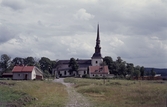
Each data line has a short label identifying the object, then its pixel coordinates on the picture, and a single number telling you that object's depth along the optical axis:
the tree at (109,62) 131.50
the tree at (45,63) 151.20
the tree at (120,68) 124.01
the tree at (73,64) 134.88
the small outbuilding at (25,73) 88.31
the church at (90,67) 123.75
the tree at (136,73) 111.68
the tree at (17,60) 137.51
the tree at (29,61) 133.88
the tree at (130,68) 124.41
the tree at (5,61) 116.83
